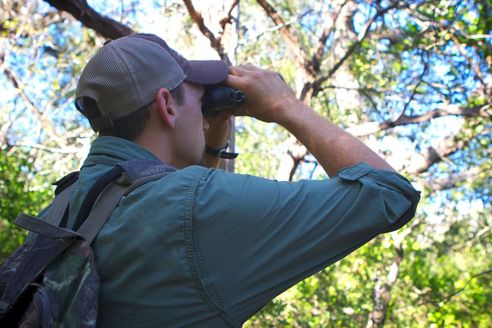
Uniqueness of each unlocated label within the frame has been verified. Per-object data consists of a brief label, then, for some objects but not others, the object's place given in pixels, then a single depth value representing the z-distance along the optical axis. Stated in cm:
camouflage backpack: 207
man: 211
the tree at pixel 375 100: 610
